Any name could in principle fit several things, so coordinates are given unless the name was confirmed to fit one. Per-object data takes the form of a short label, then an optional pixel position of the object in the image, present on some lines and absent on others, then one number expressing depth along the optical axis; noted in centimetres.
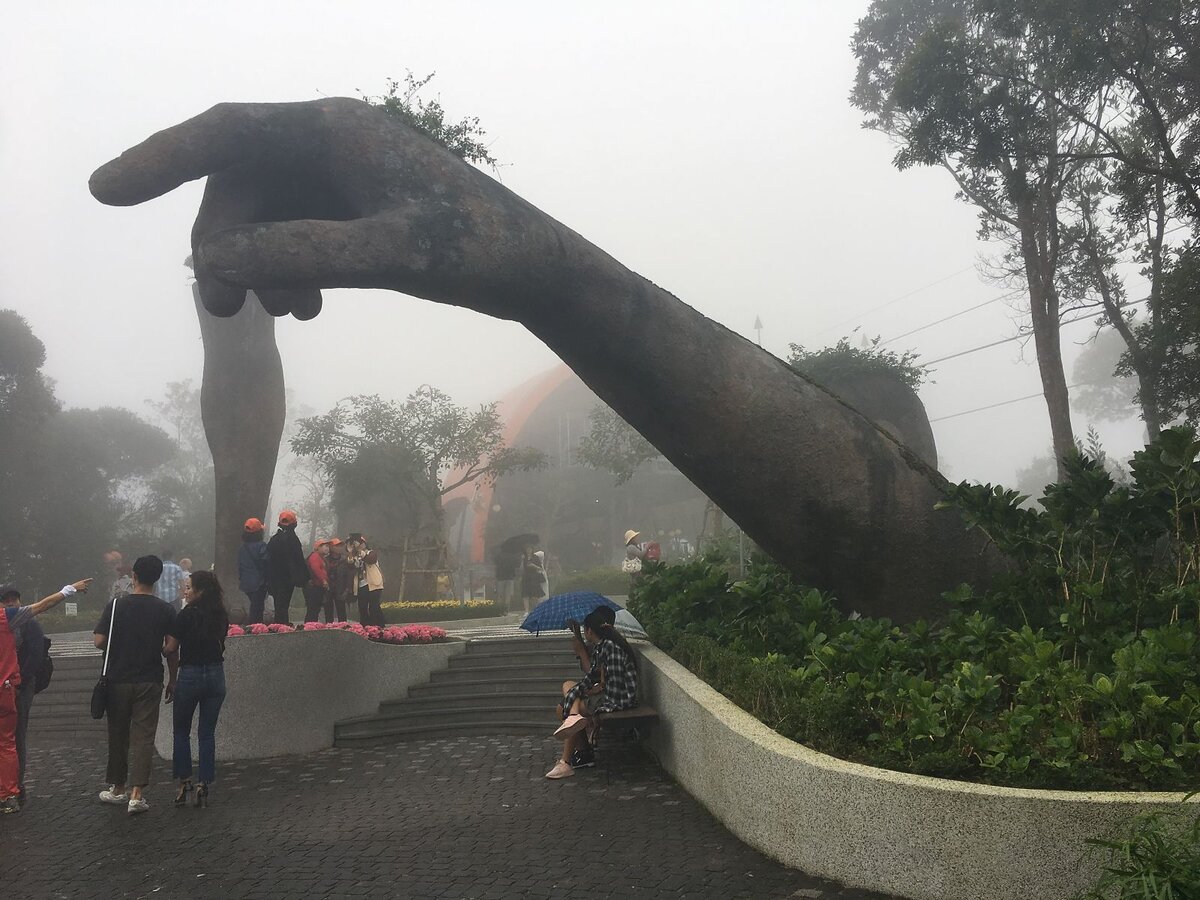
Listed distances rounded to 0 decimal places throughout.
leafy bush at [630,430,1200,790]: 478
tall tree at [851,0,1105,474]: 1437
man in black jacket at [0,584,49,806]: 746
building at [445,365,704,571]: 4894
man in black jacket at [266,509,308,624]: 1096
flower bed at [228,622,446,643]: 1002
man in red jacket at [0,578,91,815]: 705
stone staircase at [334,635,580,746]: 1016
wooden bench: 802
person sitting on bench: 798
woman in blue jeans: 726
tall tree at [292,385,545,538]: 3319
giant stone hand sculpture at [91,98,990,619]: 700
